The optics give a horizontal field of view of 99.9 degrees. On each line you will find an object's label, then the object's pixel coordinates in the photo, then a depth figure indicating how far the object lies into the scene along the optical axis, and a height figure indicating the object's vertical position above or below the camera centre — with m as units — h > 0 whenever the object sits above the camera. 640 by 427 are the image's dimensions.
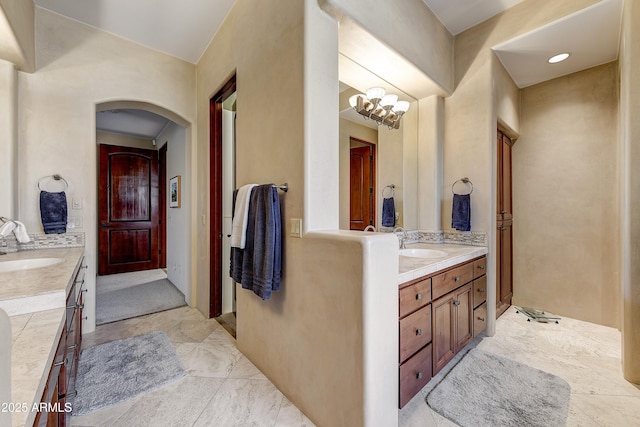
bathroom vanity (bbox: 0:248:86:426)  0.60 -0.37
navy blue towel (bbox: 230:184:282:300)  1.60 -0.20
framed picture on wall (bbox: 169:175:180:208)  3.87 +0.33
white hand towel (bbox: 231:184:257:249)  1.76 -0.03
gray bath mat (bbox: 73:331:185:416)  1.64 -1.11
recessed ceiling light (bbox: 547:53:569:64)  2.54 +1.48
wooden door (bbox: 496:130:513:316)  2.86 -0.17
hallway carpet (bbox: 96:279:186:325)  2.94 -1.09
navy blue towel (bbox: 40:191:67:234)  2.20 +0.02
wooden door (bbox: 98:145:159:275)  4.73 +0.07
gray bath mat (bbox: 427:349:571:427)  1.50 -1.14
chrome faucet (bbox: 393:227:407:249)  2.46 -0.23
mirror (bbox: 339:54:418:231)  2.33 +0.52
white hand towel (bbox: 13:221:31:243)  1.73 -0.11
